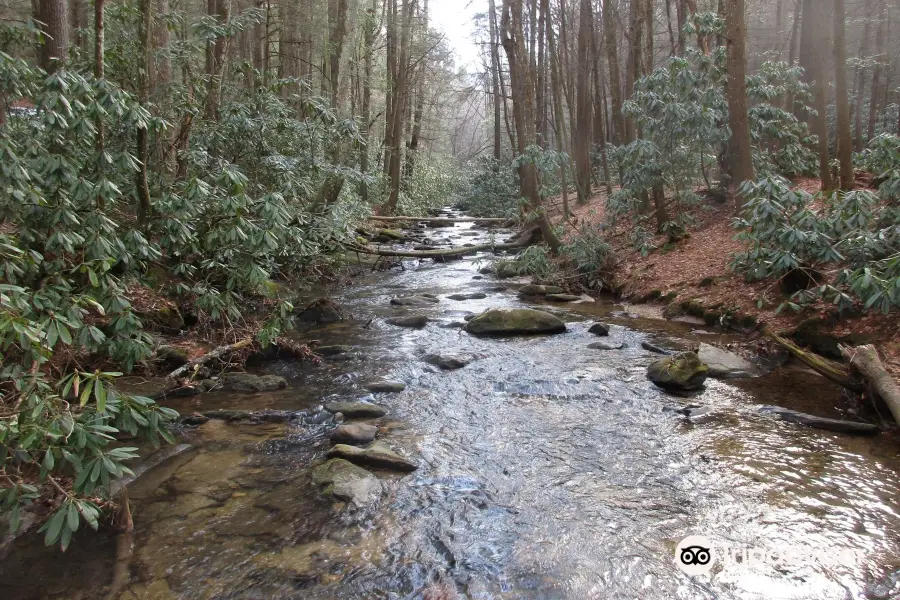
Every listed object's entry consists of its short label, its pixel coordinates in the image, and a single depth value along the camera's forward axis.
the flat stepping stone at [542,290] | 11.86
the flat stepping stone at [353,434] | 5.21
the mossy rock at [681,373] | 6.31
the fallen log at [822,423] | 5.09
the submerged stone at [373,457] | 4.80
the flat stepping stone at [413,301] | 11.04
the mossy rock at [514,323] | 8.95
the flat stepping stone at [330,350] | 8.06
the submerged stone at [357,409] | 5.91
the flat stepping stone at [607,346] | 7.99
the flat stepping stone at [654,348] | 7.62
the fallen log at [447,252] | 13.83
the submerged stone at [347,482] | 4.27
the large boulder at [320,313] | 9.80
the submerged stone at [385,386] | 6.70
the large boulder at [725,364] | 6.70
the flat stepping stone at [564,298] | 11.44
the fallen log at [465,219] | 21.04
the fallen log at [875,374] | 4.96
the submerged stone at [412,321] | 9.52
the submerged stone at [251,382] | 6.56
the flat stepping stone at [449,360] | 7.49
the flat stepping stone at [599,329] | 8.71
